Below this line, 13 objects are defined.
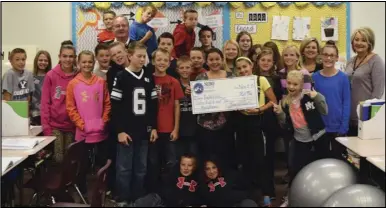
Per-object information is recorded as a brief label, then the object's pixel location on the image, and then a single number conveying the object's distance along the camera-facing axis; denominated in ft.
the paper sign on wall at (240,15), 13.53
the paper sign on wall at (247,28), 13.56
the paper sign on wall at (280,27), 13.57
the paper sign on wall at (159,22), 13.30
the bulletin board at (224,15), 13.37
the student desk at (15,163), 6.59
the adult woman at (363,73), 8.72
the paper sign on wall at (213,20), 13.44
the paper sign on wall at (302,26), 13.61
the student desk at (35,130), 9.25
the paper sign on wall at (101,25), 13.38
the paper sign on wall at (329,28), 13.56
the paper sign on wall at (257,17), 13.53
